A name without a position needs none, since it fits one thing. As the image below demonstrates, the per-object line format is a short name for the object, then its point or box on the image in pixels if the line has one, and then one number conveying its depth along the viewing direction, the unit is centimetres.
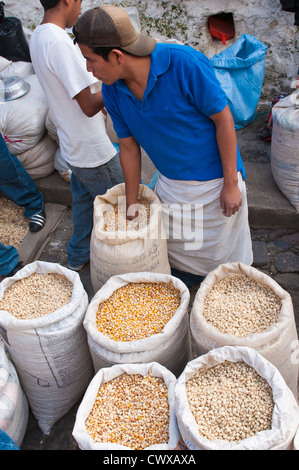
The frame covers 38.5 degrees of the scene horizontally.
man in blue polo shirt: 161
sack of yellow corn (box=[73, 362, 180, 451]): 138
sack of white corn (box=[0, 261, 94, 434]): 179
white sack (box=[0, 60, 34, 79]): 358
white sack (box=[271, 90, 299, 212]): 270
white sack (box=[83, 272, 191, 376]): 160
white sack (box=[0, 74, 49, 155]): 320
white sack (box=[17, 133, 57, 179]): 335
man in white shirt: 204
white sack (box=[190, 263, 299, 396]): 153
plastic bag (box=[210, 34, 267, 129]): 336
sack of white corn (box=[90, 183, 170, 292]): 198
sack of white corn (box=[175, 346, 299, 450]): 124
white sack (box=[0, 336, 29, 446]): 178
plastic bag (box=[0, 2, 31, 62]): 364
